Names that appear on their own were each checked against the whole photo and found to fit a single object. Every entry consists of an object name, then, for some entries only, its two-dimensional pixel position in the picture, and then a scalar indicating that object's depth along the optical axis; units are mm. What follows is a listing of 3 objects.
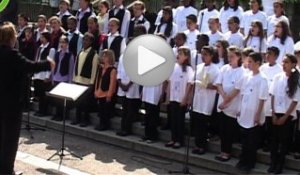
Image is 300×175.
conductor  7586
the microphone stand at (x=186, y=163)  8805
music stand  8882
